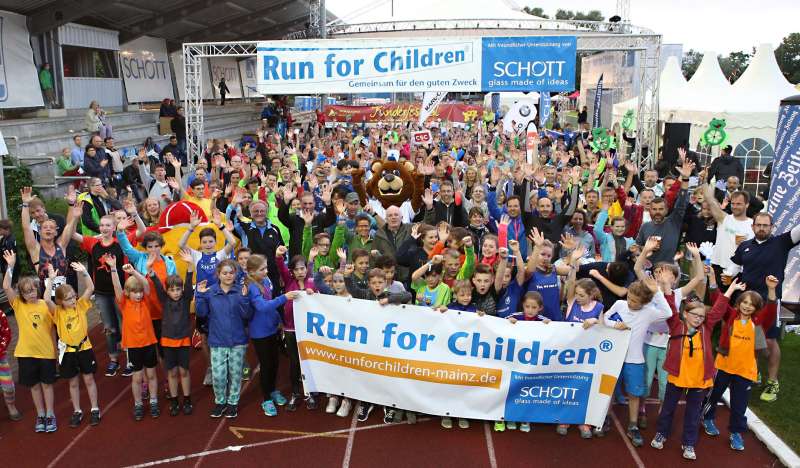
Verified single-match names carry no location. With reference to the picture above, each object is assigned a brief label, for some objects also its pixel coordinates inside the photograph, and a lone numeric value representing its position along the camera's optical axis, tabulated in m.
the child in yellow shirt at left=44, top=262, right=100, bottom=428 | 5.98
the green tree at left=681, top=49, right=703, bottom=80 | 88.44
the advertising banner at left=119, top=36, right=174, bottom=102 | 26.25
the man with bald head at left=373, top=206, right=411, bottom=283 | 7.33
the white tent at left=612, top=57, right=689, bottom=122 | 21.42
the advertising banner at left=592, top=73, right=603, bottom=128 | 22.92
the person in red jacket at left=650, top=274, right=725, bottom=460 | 5.47
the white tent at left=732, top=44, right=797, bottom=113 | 18.58
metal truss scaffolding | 16.03
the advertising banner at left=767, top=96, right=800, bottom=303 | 8.55
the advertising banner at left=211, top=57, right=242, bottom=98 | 36.50
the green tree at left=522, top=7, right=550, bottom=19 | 110.41
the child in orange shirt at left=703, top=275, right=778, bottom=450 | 5.68
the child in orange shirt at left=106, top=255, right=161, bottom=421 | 6.09
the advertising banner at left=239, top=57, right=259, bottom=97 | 40.59
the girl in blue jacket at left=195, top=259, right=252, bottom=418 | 6.06
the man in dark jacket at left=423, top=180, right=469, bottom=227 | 8.37
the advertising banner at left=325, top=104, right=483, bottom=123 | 26.69
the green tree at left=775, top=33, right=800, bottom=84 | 71.94
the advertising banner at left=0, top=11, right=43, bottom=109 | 17.59
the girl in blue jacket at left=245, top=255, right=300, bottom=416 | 6.15
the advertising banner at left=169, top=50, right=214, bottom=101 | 30.36
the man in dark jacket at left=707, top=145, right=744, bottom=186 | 12.63
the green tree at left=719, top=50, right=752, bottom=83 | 90.16
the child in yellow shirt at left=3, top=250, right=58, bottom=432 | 5.99
